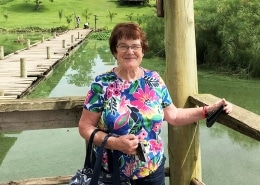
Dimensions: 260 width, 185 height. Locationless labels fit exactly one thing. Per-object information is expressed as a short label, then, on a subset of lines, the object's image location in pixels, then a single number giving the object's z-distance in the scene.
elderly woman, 1.97
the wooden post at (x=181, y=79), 2.72
